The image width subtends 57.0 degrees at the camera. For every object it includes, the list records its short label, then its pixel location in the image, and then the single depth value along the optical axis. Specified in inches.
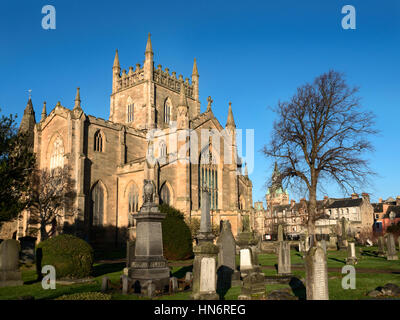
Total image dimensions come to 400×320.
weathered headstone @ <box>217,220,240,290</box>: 568.1
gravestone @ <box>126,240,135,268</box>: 641.7
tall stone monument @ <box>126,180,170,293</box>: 512.4
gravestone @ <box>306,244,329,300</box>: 345.4
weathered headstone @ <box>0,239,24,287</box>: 594.9
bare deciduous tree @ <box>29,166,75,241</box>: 1402.6
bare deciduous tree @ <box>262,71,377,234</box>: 936.3
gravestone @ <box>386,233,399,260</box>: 934.4
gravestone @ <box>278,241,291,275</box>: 629.0
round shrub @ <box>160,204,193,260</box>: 1071.0
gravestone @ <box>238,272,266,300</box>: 426.0
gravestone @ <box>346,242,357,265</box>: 813.2
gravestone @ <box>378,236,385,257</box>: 1091.0
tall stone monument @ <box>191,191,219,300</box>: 413.1
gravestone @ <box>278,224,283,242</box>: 1083.7
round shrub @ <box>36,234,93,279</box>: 619.5
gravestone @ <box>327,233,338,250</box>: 1353.6
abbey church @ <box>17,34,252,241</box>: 1567.4
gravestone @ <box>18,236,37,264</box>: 906.6
